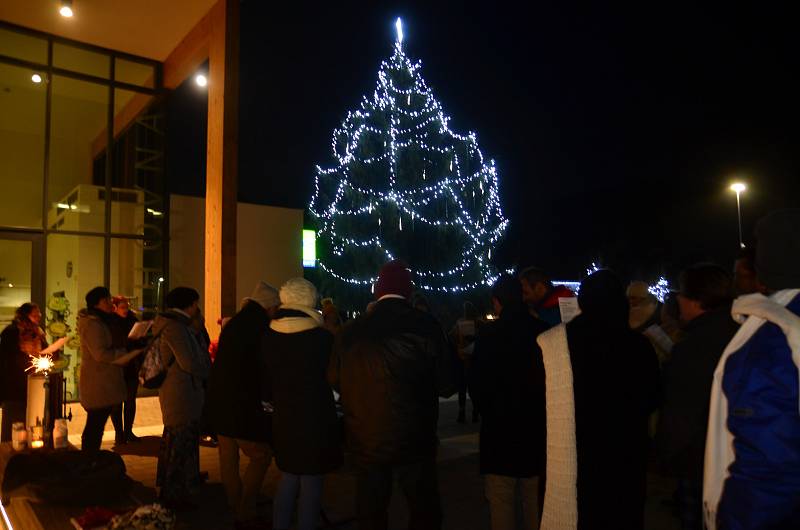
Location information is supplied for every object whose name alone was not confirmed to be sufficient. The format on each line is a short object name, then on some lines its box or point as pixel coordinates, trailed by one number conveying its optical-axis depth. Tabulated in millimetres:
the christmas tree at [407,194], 23047
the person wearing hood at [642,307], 5324
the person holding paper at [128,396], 7195
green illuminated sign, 27453
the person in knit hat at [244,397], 4301
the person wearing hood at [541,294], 4742
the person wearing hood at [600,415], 2867
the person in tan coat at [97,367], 5891
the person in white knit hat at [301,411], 3842
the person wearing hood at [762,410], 1878
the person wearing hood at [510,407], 3434
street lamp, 27016
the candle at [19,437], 5699
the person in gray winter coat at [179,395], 4863
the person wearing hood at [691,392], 2680
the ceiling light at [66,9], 8983
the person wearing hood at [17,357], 6406
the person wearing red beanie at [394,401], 3475
